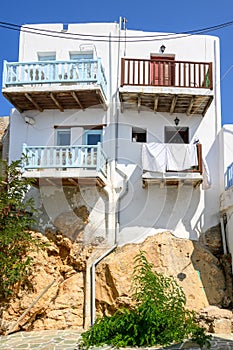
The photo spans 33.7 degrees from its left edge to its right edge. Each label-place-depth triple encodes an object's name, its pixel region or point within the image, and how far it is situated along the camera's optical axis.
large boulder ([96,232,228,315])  11.23
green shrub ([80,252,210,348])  8.73
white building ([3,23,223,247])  12.10
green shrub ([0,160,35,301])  10.88
